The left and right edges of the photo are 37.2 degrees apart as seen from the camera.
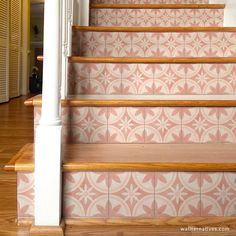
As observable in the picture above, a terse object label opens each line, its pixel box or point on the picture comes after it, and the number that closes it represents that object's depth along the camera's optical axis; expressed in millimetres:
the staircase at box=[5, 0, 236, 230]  1052
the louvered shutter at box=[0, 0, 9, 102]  4661
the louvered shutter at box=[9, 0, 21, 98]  5461
